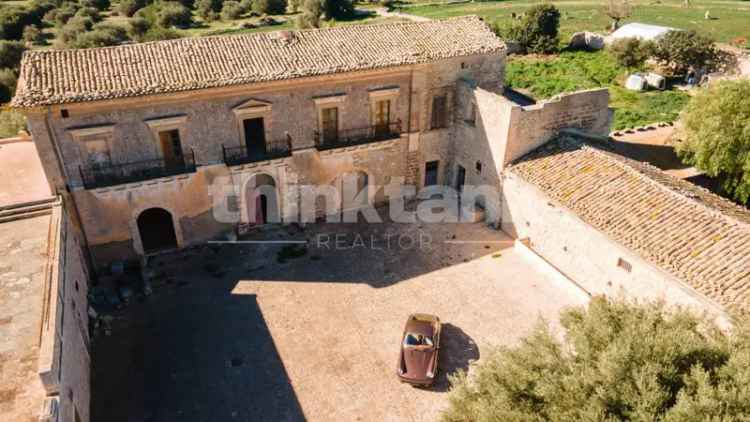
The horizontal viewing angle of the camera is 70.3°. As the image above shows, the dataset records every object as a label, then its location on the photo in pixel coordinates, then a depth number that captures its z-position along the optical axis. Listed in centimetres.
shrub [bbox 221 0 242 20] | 6366
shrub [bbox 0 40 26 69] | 3809
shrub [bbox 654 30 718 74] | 3588
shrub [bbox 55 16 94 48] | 4439
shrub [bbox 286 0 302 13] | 6859
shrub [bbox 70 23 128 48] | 4188
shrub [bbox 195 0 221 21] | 6369
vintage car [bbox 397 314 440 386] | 1502
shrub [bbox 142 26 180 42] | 4395
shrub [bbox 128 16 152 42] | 4894
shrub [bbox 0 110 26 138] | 2627
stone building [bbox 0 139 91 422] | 1103
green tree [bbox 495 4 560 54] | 4475
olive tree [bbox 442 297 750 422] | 858
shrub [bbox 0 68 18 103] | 3338
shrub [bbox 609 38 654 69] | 3853
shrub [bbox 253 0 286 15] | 6612
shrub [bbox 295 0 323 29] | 5750
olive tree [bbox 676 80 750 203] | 2061
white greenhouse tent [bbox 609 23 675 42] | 4181
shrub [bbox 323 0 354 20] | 6350
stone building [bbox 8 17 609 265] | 1780
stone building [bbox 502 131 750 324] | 1414
